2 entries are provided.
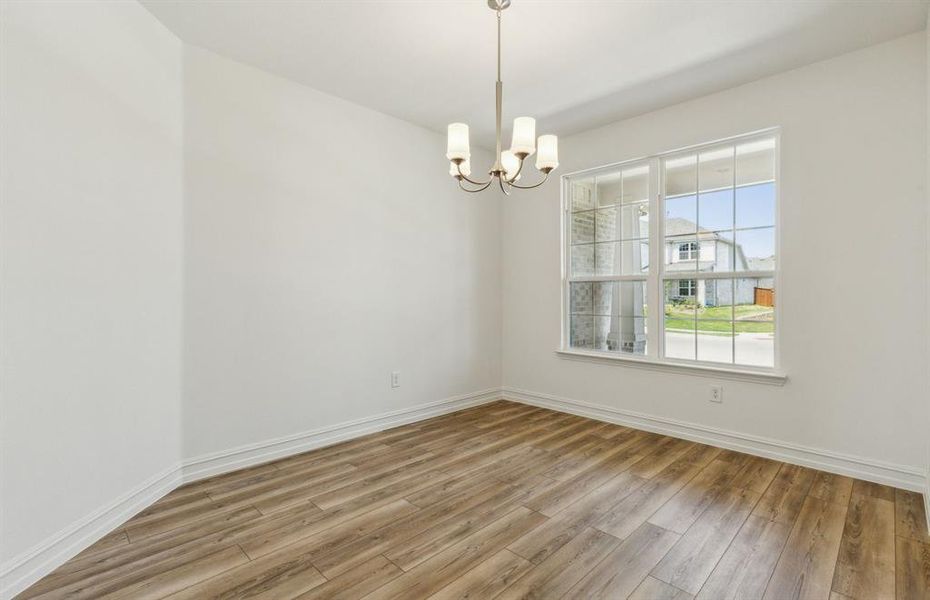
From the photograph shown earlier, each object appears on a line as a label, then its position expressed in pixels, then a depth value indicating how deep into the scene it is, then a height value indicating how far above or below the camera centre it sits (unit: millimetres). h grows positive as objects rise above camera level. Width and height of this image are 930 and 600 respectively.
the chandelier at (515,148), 2168 +799
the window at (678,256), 3195 +366
